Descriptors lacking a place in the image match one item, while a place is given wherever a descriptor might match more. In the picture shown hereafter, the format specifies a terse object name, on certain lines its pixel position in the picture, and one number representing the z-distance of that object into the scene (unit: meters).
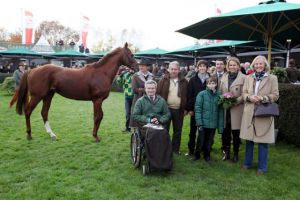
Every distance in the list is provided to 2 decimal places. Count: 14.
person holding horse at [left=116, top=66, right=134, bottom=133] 7.33
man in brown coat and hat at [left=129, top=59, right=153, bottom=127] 6.35
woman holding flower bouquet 4.61
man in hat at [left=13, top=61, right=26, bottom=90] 14.17
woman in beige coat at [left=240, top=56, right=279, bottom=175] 4.34
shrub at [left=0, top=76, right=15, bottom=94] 15.77
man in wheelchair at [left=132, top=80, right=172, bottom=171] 4.29
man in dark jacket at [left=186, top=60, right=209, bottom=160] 5.20
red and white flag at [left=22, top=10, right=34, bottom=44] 28.84
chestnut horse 6.44
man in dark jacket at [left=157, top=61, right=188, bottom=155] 5.21
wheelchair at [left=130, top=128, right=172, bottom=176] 4.28
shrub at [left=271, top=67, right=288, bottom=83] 6.98
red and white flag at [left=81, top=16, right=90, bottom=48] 32.84
